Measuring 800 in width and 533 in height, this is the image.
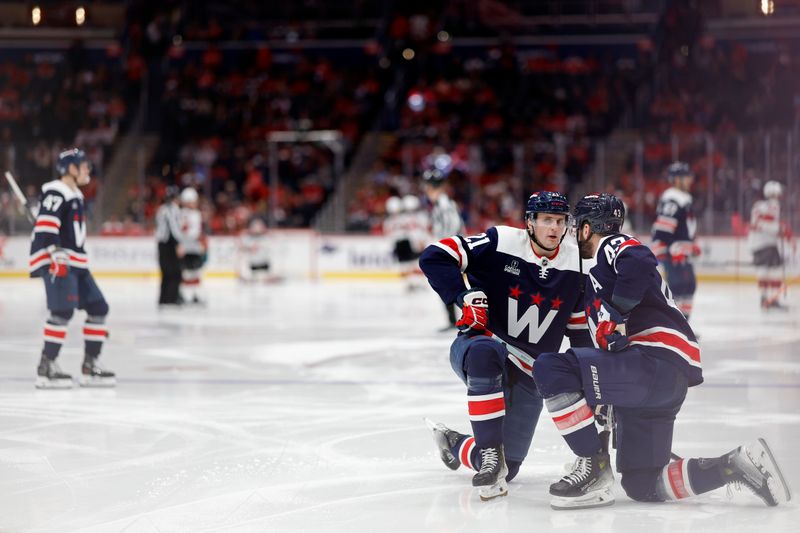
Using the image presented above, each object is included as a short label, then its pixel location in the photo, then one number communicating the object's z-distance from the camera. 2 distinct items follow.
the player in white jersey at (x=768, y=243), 24.55
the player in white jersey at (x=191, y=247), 26.44
